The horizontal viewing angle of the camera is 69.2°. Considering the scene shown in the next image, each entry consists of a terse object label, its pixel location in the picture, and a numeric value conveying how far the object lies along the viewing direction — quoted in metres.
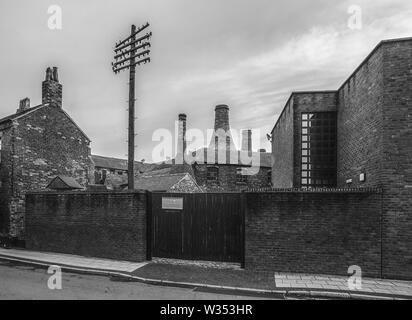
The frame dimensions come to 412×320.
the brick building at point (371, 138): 8.08
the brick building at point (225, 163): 30.77
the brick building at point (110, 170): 40.97
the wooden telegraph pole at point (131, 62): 11.78
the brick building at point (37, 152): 15.90
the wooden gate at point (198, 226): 9.50
